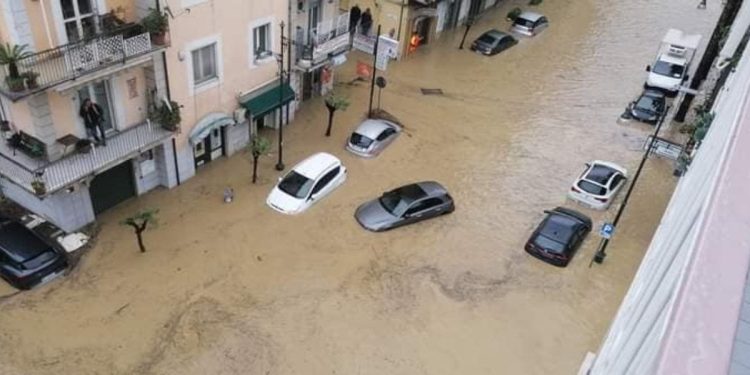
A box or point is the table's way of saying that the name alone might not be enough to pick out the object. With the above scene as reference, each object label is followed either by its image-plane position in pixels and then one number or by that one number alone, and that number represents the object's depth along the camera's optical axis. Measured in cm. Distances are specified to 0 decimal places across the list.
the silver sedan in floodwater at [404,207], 2194
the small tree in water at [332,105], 2620
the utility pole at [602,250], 2146
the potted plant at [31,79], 1582
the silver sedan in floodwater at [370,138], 2572
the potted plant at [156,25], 1836
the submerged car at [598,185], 2405
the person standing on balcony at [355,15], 3388
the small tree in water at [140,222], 1922
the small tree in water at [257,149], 2269
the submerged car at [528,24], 3932
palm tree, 1539
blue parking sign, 1995
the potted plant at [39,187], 1702
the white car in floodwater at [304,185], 2225
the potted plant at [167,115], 2023
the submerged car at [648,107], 3022
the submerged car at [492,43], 3584
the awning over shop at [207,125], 2202
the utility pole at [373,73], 2771
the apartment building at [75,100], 1609
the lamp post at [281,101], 2369
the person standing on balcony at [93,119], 1847
